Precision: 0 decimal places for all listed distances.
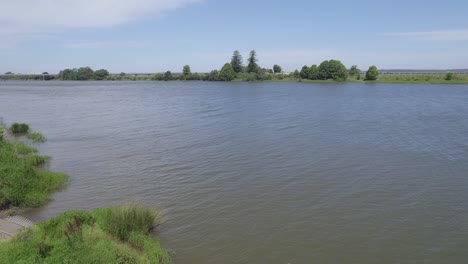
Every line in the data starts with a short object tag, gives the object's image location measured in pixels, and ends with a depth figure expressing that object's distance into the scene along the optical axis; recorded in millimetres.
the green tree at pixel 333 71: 132625
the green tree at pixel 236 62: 164688
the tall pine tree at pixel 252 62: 157625
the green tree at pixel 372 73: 130375
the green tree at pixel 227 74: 149375
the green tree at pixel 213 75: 154500
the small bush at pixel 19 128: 32862
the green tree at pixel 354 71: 149125
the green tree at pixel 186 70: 172975
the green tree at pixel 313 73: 137875
